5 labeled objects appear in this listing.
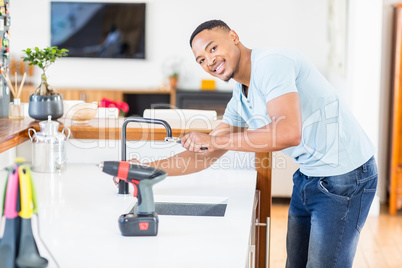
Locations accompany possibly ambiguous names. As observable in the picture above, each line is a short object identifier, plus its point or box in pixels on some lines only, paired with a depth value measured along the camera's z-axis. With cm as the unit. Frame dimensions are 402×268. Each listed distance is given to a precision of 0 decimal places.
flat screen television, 726
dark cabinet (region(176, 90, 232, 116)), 702
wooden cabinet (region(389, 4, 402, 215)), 489
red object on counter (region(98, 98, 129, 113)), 470
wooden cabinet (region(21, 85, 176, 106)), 706
